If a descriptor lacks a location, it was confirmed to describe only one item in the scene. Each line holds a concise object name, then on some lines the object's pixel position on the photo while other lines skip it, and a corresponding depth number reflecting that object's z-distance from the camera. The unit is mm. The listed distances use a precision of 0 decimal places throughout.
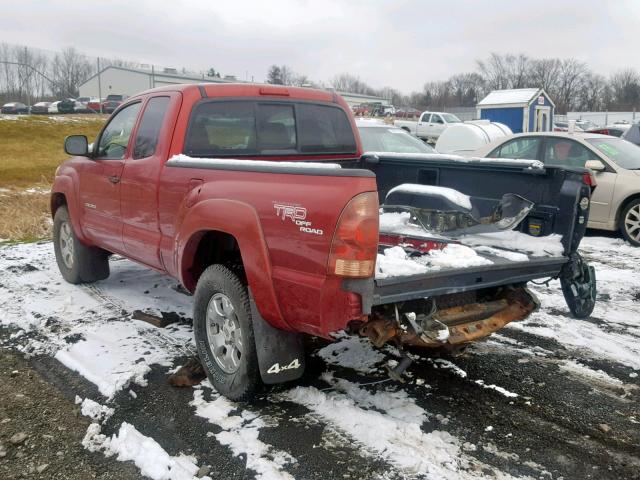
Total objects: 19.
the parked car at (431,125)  31172
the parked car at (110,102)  41919
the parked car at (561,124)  39678
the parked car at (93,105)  43606
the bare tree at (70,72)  52625
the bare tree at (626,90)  79650
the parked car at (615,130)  22109
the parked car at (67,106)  43469
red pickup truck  3018
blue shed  26000
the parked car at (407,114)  55006
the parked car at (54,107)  43875
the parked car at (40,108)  42594
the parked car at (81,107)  44912
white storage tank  17422
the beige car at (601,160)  8523
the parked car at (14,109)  40344
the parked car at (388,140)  10477
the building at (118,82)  57906
